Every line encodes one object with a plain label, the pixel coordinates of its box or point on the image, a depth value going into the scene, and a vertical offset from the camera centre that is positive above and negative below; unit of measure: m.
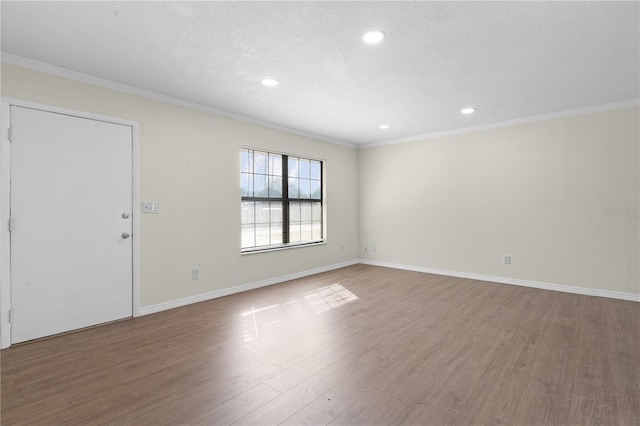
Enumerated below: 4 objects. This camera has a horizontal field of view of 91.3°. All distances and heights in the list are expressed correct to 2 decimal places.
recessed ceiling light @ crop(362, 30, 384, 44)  2.38 +1.38
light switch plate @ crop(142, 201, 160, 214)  3.57 +0.08
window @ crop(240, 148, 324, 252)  4.80 +0.24
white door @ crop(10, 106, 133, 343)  2.83 -0.08
